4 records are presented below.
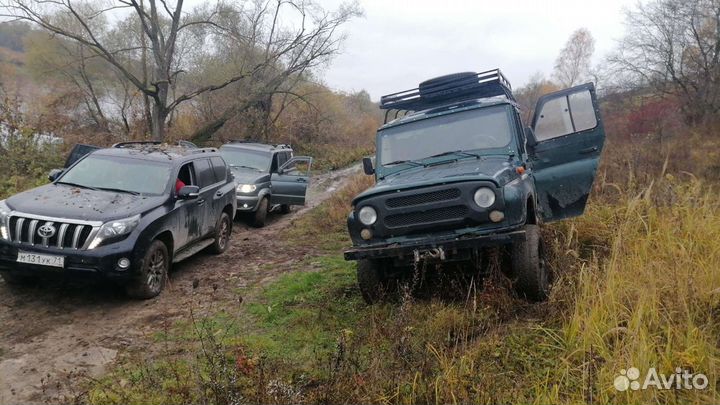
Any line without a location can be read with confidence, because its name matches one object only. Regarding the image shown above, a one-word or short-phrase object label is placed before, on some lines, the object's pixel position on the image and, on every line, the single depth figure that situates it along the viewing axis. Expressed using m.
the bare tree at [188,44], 19.00
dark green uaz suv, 4.52
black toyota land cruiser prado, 5.08
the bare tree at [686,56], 25.20
